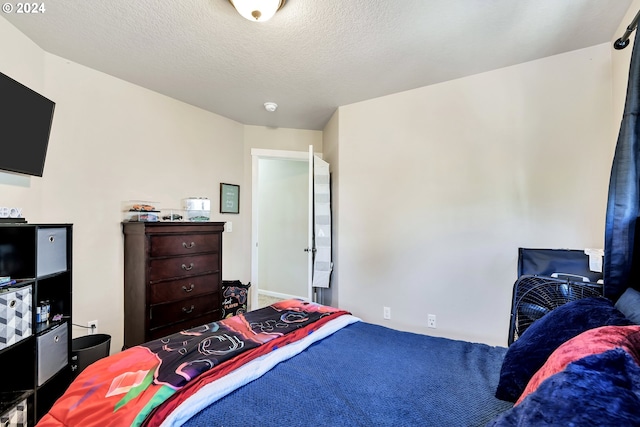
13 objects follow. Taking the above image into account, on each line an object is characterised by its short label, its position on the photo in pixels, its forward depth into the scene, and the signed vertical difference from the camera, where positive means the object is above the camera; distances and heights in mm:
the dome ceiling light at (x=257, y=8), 1568 +1139
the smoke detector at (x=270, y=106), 3024 +1150
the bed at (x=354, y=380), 630 -607
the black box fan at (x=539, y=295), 1590 -455
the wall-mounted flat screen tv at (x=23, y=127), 1593 +522
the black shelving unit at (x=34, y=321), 1484 -588
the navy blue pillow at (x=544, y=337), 876 -384
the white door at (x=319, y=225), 3092 -107
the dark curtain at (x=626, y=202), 1189 +50
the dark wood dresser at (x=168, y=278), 2330 -537
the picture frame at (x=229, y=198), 3412 +207
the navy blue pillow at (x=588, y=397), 463 -312
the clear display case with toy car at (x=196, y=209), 2988 +67
